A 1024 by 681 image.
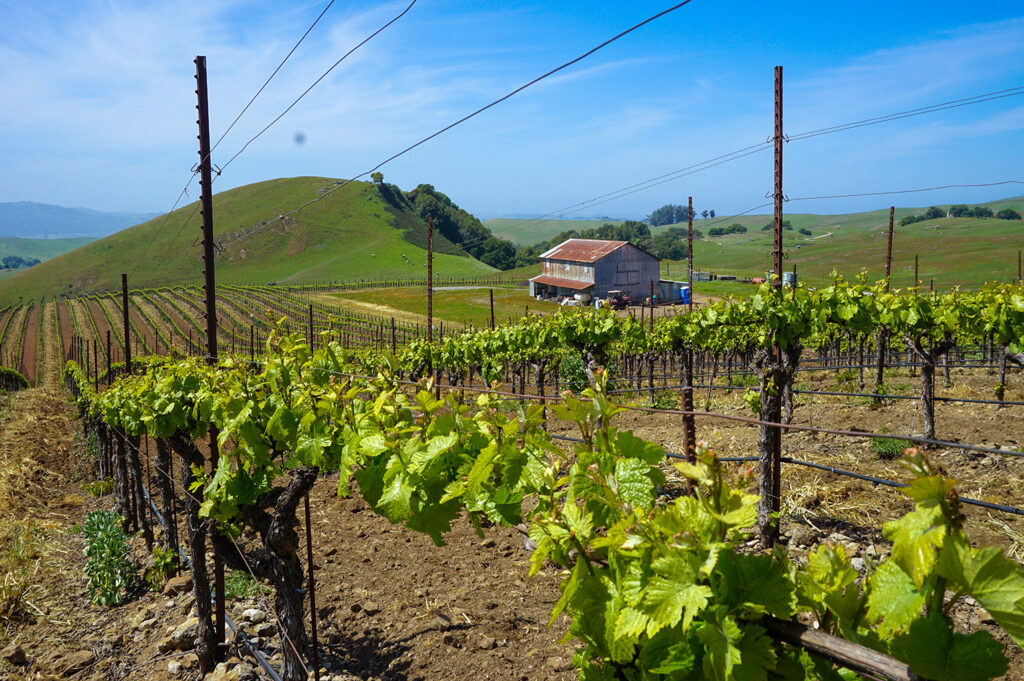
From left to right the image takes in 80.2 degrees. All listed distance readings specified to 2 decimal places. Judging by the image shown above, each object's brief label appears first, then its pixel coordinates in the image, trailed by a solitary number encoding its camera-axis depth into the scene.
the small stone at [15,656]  5.70
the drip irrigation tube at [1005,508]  3.99
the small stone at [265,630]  5.65
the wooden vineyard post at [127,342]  9.16
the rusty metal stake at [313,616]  3.80
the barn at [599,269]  54.25
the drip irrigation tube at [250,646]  4.37
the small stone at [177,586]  6.70
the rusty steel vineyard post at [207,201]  5.97
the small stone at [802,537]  6.54
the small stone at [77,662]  5.54
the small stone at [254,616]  5.83
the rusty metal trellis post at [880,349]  13.79
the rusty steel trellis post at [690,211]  15.67
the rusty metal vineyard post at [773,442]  6.02
